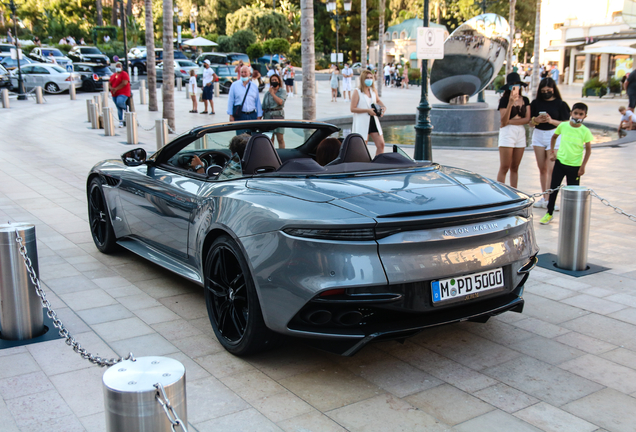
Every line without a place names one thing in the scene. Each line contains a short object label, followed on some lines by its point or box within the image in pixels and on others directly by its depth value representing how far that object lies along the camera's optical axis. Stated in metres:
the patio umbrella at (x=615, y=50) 39.43
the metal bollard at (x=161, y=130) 14.15
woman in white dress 10.69
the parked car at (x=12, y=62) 37.50
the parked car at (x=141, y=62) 45.56
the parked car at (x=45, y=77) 33.78
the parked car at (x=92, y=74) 36.47
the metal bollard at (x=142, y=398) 2.08
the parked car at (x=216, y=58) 42.55
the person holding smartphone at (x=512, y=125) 8.42
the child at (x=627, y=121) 18.70
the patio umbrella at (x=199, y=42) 48.20
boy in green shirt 7.36
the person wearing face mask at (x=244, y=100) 13.12
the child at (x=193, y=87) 23.67
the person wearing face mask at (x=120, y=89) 19.28
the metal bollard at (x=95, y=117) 19.52
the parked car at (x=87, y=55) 44.66
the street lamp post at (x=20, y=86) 30.88
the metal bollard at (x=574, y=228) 5.70
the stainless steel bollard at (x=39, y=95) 29.44
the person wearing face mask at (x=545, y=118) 8.31
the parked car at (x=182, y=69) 39.19
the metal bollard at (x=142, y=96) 29.46
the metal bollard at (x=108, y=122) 17.83
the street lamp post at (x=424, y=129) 12.20
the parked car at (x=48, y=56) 41.06
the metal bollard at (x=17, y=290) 4.18
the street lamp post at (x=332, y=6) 35.78
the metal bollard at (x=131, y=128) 16.11
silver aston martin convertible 3.36
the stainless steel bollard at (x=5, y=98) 26.55
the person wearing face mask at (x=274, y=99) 12.69
